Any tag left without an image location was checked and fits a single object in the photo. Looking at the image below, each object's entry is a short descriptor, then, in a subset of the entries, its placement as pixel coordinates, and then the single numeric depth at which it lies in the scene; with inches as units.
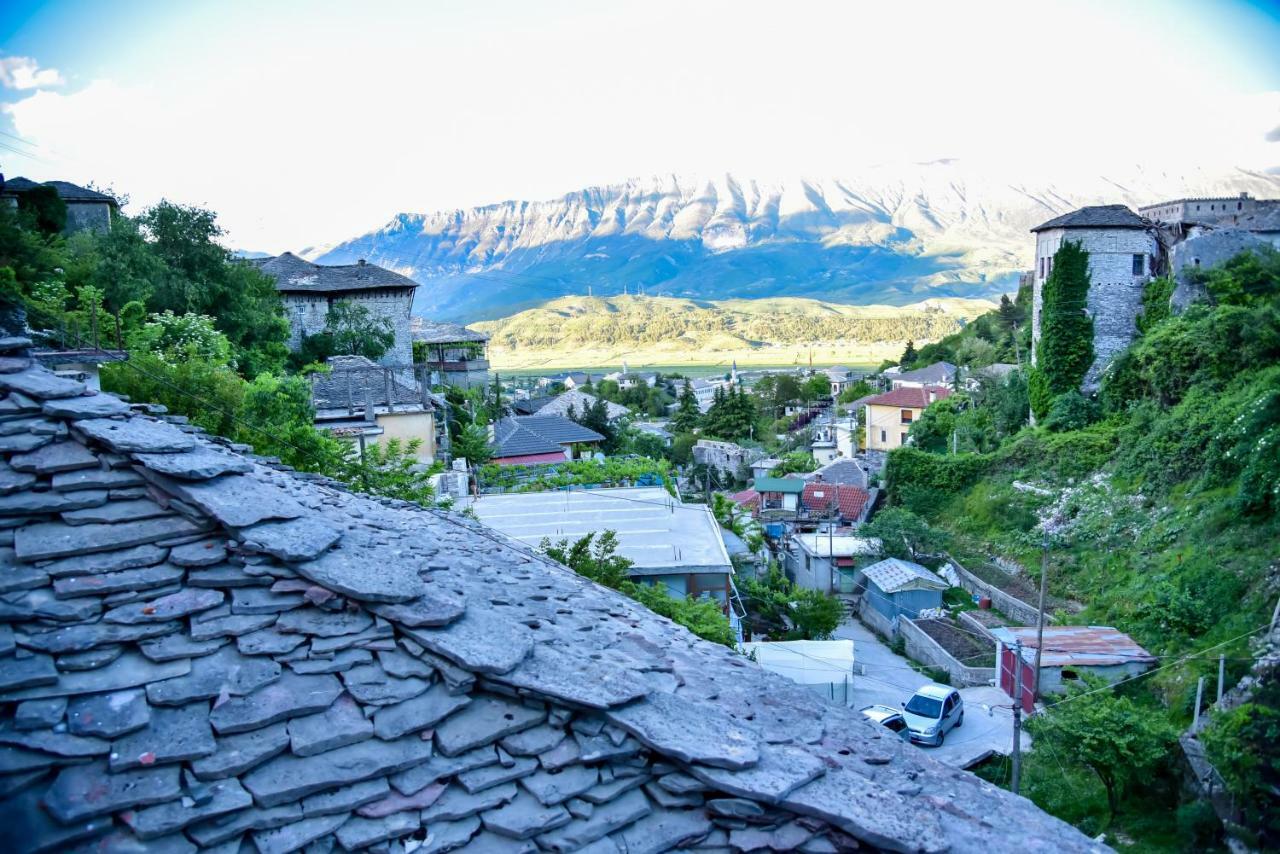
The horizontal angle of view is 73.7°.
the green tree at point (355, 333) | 1255.5
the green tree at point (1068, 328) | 1190.3
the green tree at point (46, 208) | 1040.2
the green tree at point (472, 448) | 1027.3
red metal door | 661.9
